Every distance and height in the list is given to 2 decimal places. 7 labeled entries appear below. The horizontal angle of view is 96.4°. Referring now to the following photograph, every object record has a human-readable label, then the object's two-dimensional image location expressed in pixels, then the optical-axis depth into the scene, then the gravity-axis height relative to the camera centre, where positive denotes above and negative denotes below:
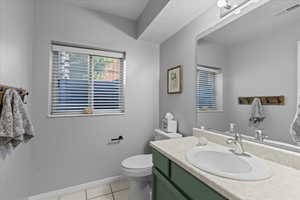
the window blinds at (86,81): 1.74 +0.27
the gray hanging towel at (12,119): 0.93 -0.14
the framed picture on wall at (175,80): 1.76 +0.29
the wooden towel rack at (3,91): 0.94 +0.08
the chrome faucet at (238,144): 0.92 -0.31
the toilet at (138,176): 1.40 -0.80
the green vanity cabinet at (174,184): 0.66 -0.50
